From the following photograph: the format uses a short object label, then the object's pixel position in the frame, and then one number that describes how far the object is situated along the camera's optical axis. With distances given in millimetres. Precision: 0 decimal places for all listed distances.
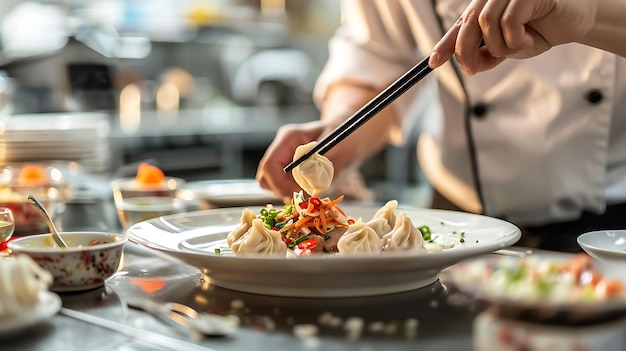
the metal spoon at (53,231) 1362
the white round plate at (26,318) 973
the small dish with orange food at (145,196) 1828
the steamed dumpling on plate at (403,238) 1335
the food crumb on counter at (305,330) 1033
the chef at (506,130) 2002
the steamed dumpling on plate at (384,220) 1416
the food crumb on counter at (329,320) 1075
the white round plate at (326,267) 1126
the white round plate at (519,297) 783
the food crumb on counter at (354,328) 1024
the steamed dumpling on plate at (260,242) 1318
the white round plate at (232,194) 2115
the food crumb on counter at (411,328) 1028
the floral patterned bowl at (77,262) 1229
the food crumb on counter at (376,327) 1048
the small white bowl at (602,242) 1254
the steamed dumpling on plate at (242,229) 1403
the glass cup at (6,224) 1451
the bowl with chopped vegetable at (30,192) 1891
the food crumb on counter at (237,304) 1170
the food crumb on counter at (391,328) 1040
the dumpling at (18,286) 982
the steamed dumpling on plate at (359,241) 1295
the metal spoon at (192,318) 1017
